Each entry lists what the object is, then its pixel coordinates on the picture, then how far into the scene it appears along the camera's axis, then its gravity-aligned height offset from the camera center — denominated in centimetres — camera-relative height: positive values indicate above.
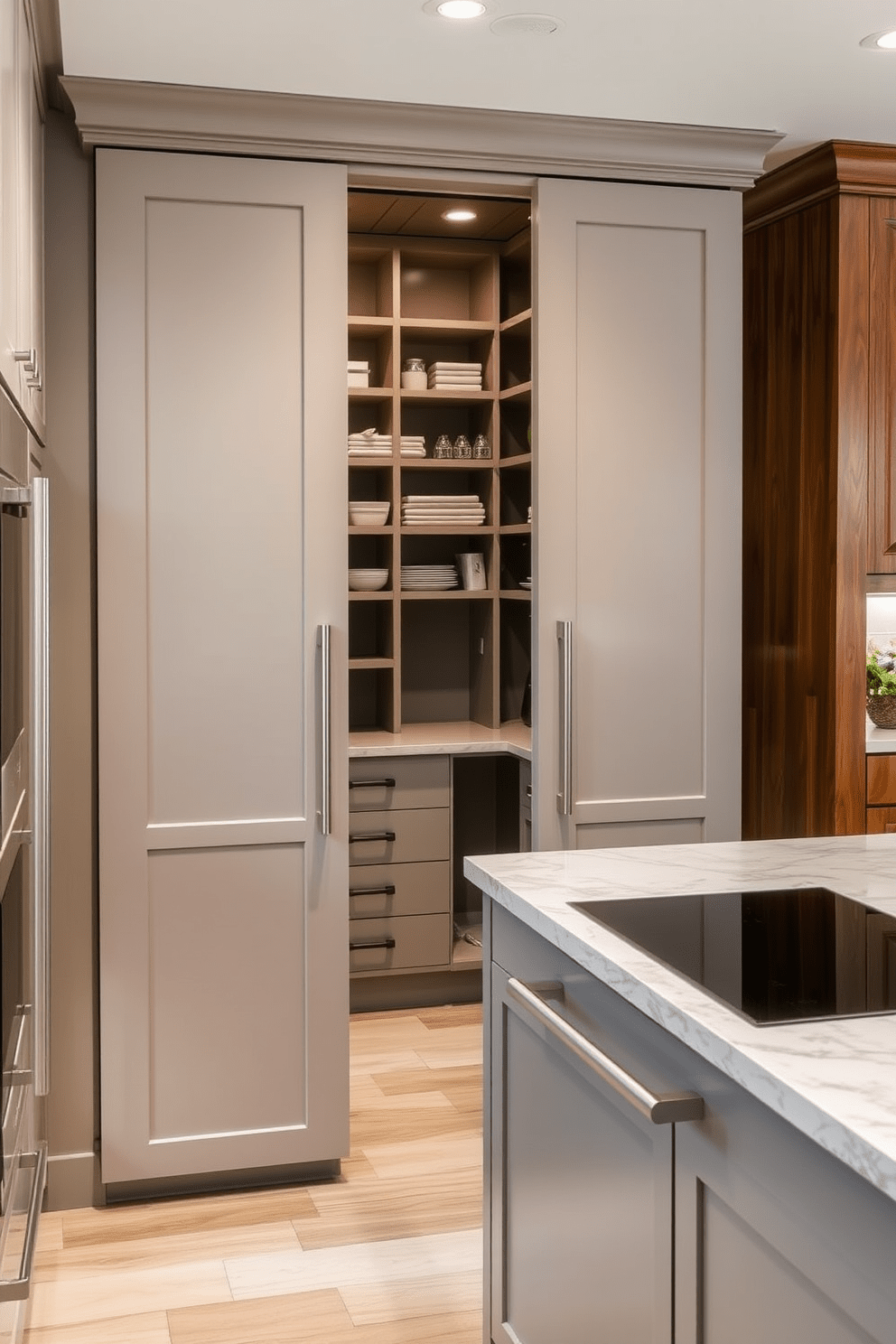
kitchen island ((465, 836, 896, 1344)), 116 -52
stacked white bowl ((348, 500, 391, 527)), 464 +47
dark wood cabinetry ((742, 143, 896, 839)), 342 +50
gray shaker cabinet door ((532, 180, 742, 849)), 321 +34
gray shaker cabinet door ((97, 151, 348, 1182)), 297 -1
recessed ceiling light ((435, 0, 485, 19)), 245 +119
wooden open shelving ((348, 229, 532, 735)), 468 +63
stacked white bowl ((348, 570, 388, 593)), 470 +24
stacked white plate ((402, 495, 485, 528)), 472 +49
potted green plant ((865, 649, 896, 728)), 370 -13
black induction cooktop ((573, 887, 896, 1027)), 146 -37
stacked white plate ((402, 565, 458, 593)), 479 +25
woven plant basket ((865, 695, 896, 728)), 369 -18
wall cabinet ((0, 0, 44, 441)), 188 +73
